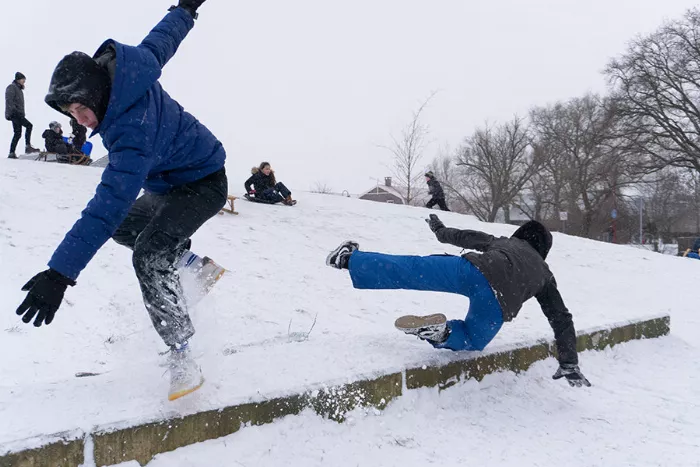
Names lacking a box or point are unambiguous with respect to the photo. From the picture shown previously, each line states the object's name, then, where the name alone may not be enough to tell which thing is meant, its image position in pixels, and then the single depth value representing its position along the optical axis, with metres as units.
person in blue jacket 2.27
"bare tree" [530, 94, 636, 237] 33.66
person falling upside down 3.39
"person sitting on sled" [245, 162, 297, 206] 12.25
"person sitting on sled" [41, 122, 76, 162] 12.82
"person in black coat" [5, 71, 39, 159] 11.66
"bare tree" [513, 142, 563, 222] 44.50
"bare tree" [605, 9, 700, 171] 29.53
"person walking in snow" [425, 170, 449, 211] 16.50
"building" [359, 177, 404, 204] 56.64
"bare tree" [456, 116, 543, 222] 41.97
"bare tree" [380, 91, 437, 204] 21.85
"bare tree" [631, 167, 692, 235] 33.12
